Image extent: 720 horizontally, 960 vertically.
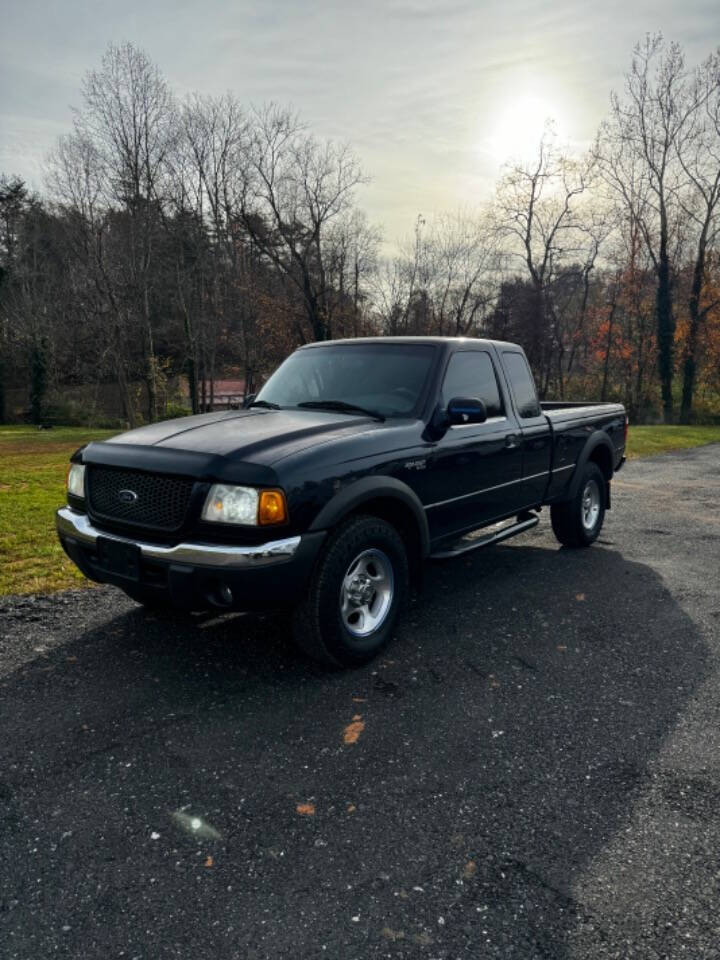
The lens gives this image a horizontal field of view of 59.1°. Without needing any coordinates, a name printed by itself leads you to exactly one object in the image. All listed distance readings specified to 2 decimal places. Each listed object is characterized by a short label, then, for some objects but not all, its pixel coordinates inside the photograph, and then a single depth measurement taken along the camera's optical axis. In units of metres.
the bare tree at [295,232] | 31.80
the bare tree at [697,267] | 30.58
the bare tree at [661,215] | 30.69
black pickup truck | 3.32
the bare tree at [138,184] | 22.86
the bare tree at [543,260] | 37.97
